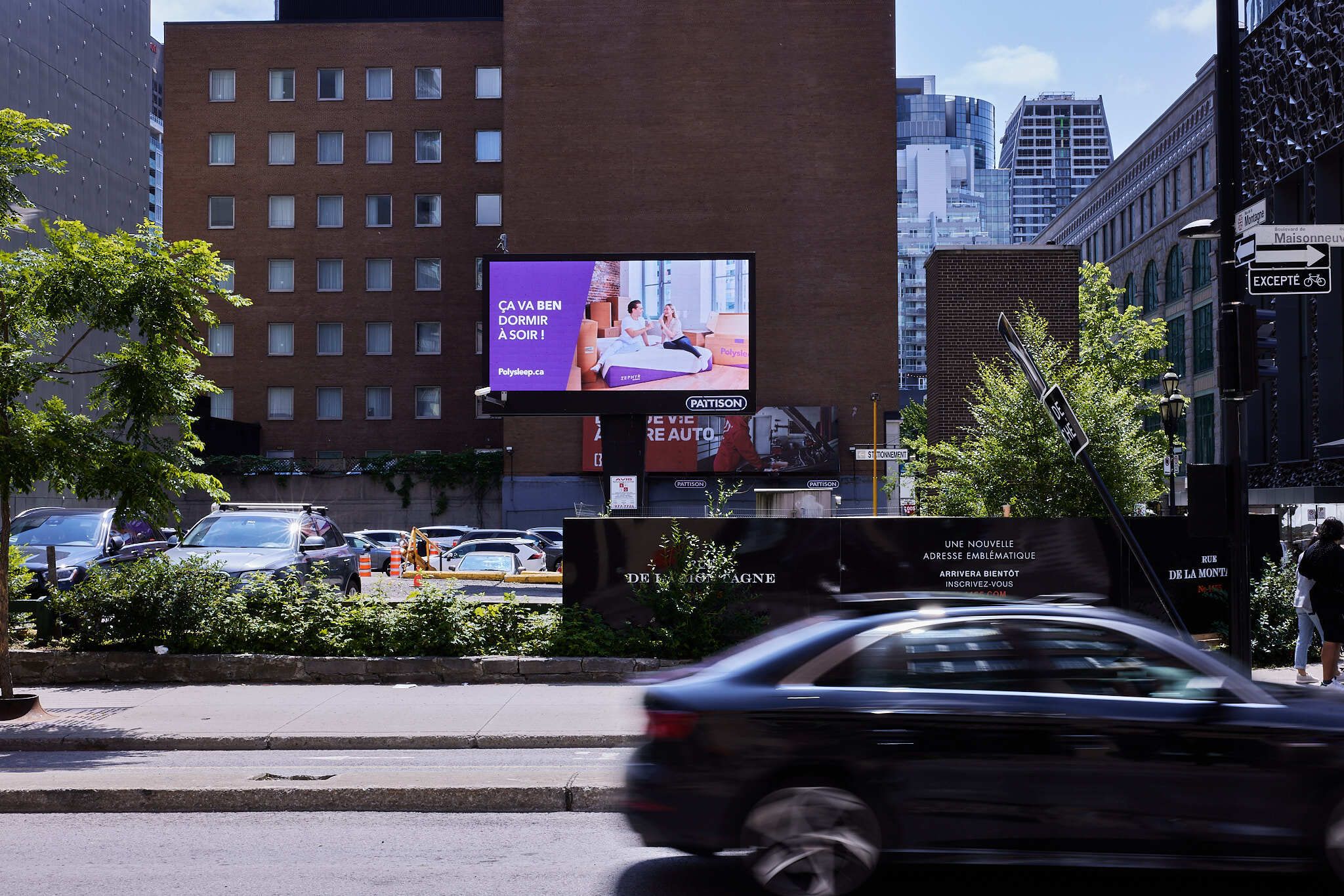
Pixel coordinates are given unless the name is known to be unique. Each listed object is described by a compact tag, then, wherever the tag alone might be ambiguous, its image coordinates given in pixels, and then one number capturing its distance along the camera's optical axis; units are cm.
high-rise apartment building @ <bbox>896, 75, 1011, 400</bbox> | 16238
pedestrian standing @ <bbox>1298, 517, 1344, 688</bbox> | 1231
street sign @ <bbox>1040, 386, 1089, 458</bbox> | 1177
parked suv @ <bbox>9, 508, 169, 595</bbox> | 1766
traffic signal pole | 1021
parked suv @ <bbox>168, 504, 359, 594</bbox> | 1647
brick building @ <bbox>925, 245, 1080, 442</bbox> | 4550
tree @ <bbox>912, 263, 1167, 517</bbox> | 1972
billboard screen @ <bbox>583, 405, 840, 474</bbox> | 5250
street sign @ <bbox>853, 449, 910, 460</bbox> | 2419
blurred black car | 574
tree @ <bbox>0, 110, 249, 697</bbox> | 1116
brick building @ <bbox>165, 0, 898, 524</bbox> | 5350
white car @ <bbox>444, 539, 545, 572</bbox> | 3721
